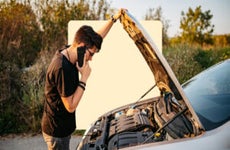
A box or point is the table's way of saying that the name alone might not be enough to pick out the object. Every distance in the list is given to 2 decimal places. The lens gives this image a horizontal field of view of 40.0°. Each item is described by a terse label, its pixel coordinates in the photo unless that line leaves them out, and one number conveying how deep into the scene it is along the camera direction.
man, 2.45
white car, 2.04
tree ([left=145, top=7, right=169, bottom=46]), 9.67
